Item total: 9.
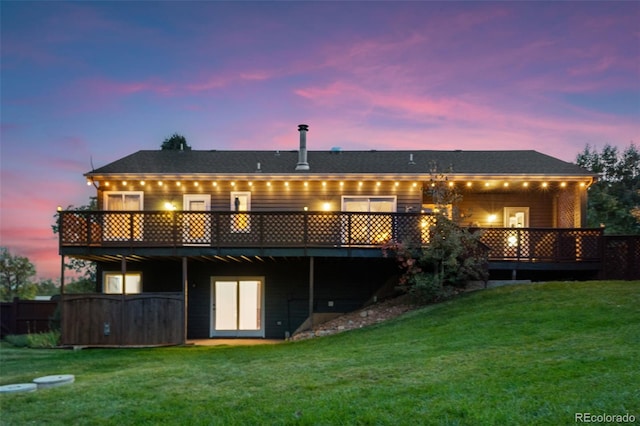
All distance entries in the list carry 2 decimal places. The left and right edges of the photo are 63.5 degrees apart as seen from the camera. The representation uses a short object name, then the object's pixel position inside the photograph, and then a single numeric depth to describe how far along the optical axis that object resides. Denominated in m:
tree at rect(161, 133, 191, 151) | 24.84
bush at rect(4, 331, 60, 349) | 15.84
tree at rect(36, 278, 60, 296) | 48.53
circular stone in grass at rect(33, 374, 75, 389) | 8.68
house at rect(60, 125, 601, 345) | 15.01
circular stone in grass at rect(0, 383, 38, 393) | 8.31
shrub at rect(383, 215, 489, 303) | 14.27
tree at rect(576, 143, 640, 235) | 23.69
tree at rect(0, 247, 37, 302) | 36.88
